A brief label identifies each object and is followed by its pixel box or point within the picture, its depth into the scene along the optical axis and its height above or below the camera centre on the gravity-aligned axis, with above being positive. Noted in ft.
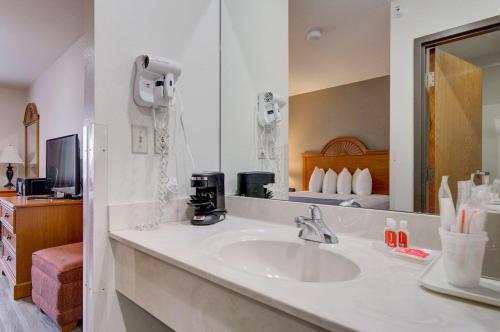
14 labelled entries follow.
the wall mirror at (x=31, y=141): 12.98 +1.27
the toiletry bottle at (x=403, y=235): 2.84 -0.68
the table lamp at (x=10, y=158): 13.28 +0.43
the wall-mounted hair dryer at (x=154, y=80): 3.81 +1.19
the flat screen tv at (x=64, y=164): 8.03 +0.09
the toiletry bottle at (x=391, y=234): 2.89 -0.69
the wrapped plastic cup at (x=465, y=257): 1.82 -0.59
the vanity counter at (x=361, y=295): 1.52 -0.83
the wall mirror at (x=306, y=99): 3.51 +1.01
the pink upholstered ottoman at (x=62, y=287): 5.75 -2.49
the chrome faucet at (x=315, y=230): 3.06 -0.68
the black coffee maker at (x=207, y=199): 4.19 -0.49
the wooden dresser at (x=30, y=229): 7.34 -1.68
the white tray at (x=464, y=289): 1.71 -0.78
